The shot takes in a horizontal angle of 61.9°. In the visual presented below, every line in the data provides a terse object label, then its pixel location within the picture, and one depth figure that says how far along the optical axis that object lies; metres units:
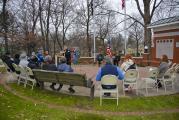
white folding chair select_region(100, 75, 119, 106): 5.09
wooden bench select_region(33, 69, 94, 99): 5.30
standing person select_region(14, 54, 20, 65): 7.91
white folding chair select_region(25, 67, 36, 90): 6.17
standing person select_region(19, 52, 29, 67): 6.99
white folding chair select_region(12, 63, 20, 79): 6.75
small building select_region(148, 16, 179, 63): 10.91
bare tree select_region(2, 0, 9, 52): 16.28
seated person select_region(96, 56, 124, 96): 5.38
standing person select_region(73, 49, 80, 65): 14.17
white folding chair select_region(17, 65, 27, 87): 6.43
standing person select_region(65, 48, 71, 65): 11.48
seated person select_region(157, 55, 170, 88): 6.18
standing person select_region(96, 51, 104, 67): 12.52
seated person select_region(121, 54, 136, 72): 6.29
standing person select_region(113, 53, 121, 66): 12.58
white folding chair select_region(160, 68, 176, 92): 6.16
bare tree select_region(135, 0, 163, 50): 15.32
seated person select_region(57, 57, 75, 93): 5.96
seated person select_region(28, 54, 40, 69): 6.92
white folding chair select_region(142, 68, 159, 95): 6.11
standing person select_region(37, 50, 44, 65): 10.27
